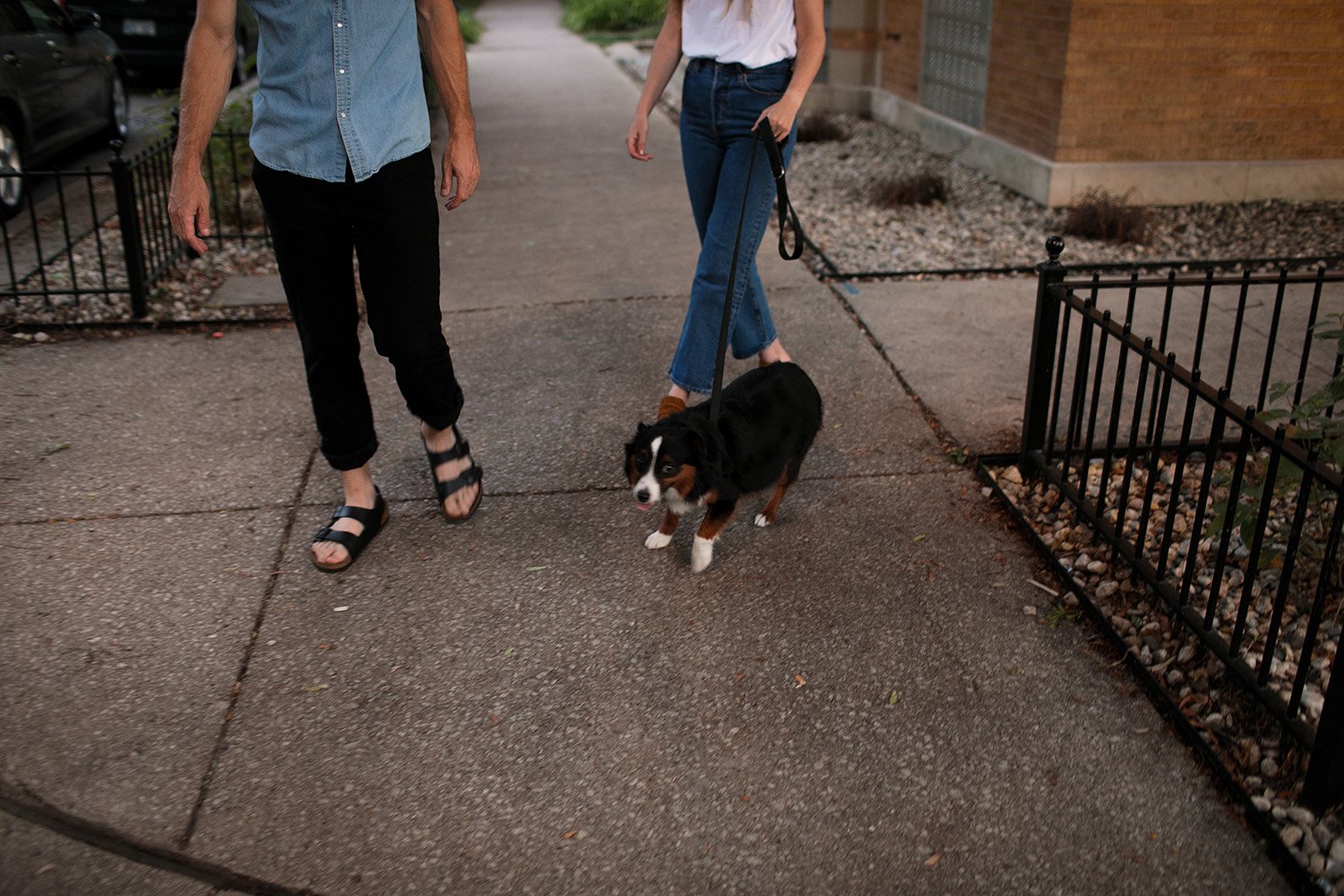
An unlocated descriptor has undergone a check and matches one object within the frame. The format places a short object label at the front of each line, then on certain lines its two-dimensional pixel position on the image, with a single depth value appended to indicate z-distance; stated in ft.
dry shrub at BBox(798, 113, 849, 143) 35.99
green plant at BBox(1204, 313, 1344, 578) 10.21
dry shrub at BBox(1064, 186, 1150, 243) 24.06
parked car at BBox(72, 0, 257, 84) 46.70
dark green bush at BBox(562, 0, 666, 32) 78.64
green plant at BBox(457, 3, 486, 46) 70.85
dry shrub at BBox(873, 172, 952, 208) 27.43
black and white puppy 10.55
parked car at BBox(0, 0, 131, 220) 26.73
